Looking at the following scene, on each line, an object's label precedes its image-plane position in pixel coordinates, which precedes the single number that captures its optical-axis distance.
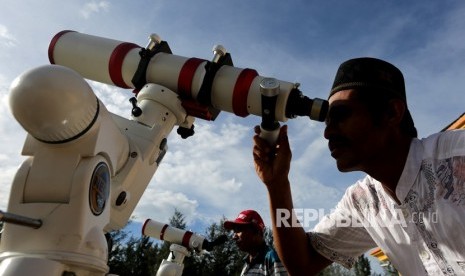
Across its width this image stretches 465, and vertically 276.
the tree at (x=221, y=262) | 30.64
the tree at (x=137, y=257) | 28.89
